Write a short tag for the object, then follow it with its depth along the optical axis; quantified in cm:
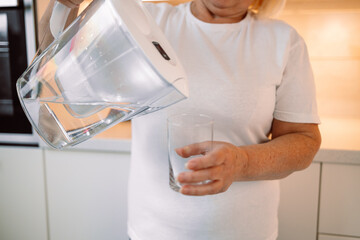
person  74
